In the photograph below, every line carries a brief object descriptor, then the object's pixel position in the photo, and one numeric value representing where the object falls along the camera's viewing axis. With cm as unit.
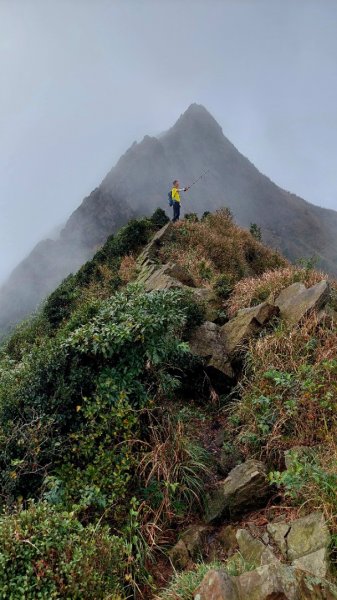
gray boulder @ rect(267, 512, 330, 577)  369
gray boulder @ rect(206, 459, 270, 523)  525
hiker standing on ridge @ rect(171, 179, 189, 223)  1866
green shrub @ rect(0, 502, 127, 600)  385
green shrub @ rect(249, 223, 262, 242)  2091
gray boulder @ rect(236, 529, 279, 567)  413
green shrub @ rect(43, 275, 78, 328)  1477
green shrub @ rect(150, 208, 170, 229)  1906
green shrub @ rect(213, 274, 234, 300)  1099
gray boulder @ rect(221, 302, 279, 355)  829
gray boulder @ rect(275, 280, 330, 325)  812
